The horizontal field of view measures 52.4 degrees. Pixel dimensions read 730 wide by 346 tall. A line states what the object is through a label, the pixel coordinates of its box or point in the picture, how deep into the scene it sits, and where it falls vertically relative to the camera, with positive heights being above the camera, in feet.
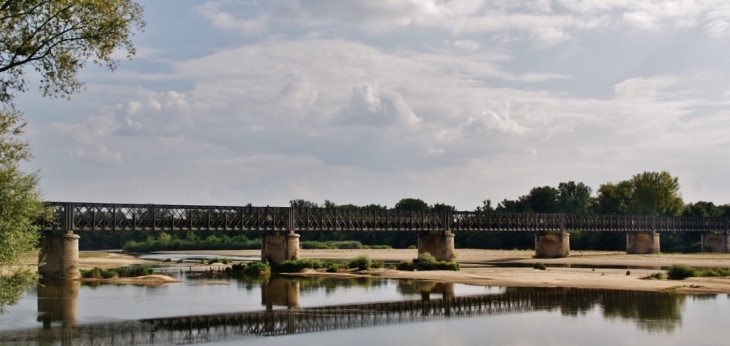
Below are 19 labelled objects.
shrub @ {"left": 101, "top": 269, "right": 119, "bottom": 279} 215.10 -15.13
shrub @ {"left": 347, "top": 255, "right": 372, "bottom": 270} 256.93 -15.25
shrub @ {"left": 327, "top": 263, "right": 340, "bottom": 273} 248.93 -16.42
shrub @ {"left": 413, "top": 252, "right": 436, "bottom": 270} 257.53 -15.46
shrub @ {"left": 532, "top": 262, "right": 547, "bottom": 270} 255.37 -17.34
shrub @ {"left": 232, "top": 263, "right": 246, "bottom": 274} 239.91 -15.47
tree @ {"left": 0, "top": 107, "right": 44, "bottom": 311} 84.17 +0.89
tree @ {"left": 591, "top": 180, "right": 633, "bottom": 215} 521.65 +12.32
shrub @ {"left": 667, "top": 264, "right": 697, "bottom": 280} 196.13 -15.32
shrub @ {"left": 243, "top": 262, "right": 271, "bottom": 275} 237.86 -15.53
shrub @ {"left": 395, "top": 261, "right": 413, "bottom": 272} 256.93 -16.59
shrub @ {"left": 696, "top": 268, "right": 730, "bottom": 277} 201.05 -16.02
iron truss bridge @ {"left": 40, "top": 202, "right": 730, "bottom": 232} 237.25 -0.61
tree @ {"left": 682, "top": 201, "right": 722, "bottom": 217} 504.43 +3.40
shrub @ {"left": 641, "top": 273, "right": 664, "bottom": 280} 196.52 -16.37
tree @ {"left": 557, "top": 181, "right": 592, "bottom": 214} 607.28 +10.21
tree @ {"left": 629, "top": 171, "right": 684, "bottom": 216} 511.81 +14.35
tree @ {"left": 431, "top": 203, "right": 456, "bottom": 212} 631.56 +9.55
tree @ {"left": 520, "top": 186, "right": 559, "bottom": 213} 602.44 +13.24
